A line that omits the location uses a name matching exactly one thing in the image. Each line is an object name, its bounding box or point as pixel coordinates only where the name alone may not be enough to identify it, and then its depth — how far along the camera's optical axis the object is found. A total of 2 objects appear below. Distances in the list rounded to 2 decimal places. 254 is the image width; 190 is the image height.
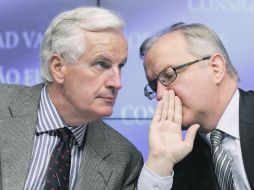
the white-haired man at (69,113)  2.18
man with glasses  2.20
